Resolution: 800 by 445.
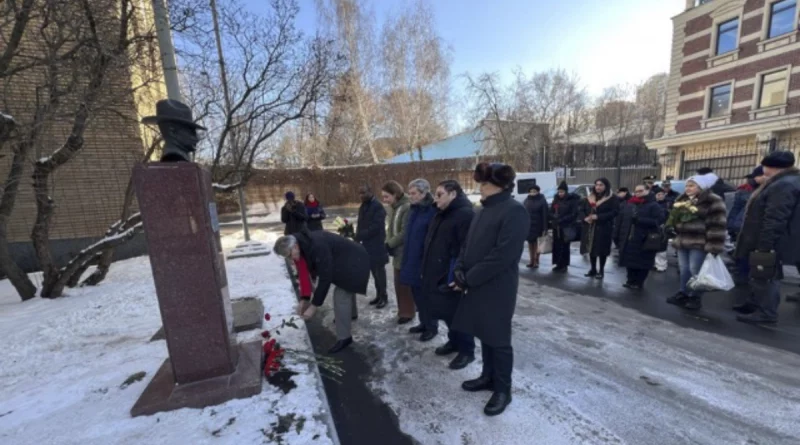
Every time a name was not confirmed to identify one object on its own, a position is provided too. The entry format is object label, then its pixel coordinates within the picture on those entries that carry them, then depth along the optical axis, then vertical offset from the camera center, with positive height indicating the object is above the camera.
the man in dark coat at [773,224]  3.68 -0.78
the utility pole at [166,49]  4.76 +1.86
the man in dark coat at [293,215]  6.92 -0.79
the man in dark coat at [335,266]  3.23 -0.89
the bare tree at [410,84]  24.00 +5.81
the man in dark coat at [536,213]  6.76 -0.96
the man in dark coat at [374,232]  4.69 -0.81
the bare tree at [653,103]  35.25 +5.57
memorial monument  2.45 -0.72
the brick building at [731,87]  14.68 +3.08
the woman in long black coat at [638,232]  5.13 -1.09
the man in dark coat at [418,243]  3.77 -0.79
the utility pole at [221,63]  6.45 +2.41
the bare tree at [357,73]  22.62 +6.36
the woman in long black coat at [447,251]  3.14 -0.75
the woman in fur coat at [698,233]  4.20 -0.96
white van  14.00 -0.78
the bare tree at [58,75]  4.52 +1.51
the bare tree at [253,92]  7.10 +1.79
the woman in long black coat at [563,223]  6.39 -1.12
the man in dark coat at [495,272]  2.39 -0.74
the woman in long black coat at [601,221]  5.82 -1.01
